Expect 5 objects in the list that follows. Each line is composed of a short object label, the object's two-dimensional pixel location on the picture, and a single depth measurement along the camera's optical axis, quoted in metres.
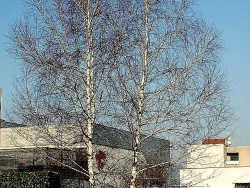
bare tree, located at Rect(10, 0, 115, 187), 16.81
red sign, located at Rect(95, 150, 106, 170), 17.96
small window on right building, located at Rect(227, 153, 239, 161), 53.37
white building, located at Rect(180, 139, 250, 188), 17.22
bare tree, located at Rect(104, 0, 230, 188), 16.61
